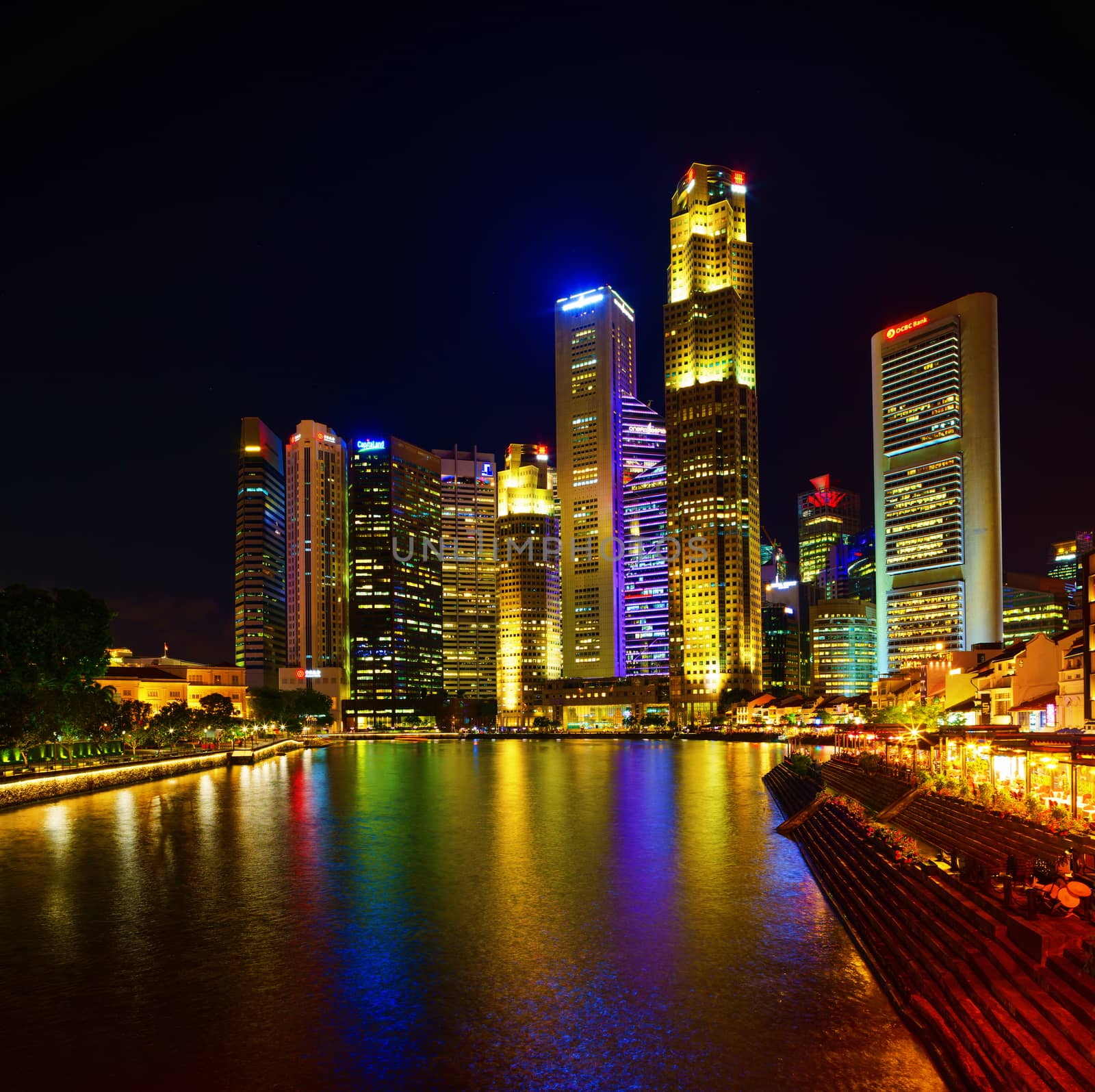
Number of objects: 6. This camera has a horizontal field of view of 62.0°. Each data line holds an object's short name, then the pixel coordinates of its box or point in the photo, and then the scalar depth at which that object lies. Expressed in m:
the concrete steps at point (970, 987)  12.86
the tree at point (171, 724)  100.25
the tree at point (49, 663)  65.88
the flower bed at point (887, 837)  28.27
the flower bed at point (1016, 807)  23.84
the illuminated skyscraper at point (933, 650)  186.57
